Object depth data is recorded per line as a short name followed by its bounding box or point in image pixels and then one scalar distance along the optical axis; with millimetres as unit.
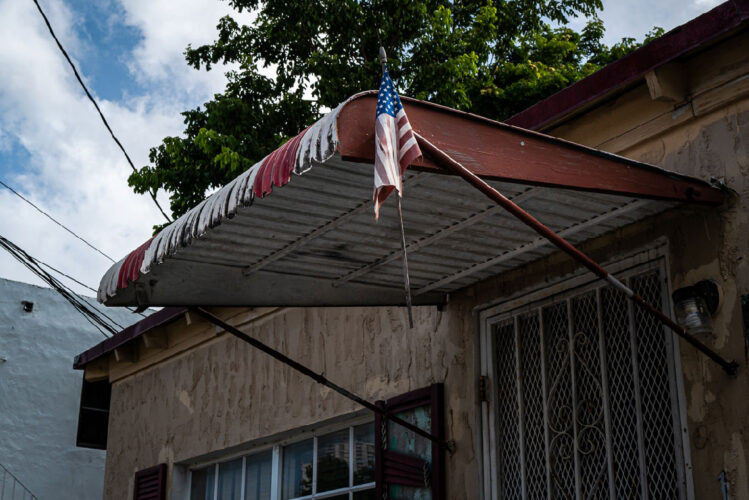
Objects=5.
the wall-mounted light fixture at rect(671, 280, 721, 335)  4887
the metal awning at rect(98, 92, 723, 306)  4320
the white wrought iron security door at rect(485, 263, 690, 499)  5184
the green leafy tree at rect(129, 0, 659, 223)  15484
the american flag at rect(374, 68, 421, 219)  3906
